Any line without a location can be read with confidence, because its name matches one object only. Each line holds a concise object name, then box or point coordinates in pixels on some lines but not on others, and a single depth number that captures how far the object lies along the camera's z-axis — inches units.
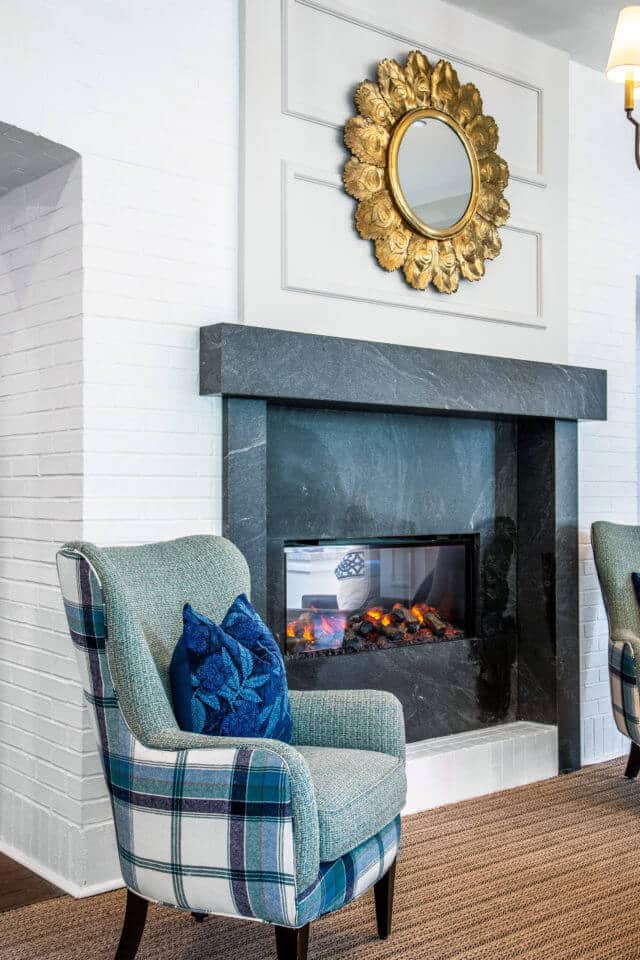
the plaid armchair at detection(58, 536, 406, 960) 79.4
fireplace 124.3
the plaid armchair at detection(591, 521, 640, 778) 139.8
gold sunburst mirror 138.0
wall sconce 95.1
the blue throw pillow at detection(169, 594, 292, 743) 88.7
